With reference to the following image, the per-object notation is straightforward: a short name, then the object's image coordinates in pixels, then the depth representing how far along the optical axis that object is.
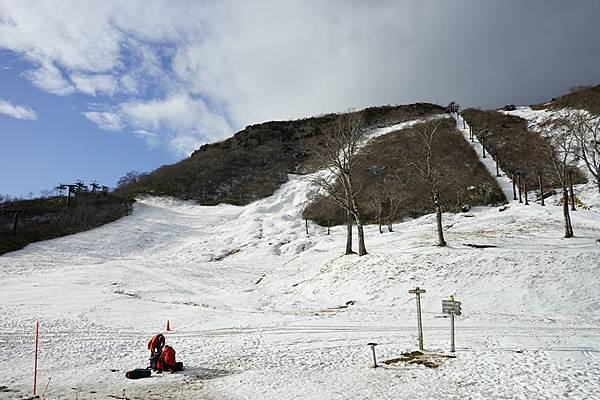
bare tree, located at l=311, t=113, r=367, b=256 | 29.89
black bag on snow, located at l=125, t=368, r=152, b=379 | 11.23
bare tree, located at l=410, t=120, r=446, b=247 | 25.70
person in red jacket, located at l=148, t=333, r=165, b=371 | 11.97
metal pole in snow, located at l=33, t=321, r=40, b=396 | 10.18
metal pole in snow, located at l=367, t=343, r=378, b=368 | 11.28
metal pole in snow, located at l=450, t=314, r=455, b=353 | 12.49
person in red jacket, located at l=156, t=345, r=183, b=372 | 11.80
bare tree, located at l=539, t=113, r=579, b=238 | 25.91
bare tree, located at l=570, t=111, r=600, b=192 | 56.69
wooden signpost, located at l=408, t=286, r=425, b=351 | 12.82
